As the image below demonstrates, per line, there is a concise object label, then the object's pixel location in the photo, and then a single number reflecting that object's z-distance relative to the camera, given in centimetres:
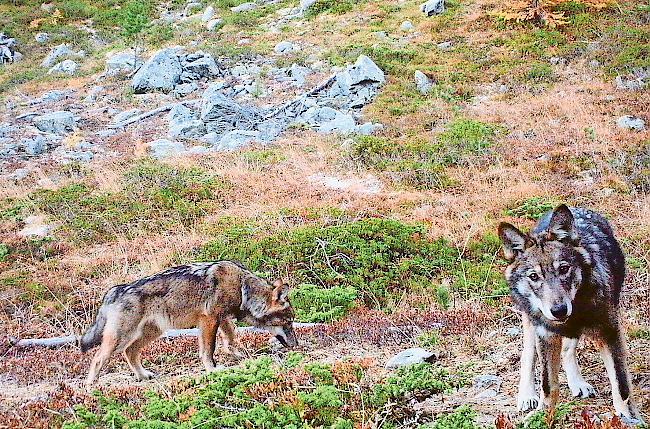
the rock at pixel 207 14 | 3115
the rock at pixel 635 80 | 1758
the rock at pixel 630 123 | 1516
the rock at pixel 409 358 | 600
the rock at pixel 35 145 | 1939
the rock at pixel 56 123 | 2120
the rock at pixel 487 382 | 534
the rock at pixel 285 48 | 2535
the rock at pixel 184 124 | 1973
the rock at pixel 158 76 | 2398
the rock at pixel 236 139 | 1828
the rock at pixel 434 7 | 2558
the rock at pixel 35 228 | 1297
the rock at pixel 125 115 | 2208
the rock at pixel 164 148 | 1806
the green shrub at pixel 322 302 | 838
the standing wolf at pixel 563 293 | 405
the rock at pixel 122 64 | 2651
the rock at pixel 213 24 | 2955
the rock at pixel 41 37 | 3191
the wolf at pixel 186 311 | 676
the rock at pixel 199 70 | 2438
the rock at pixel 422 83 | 2034
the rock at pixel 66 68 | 2792
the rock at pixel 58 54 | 2944
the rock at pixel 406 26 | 2489
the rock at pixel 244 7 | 3108
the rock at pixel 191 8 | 3272
